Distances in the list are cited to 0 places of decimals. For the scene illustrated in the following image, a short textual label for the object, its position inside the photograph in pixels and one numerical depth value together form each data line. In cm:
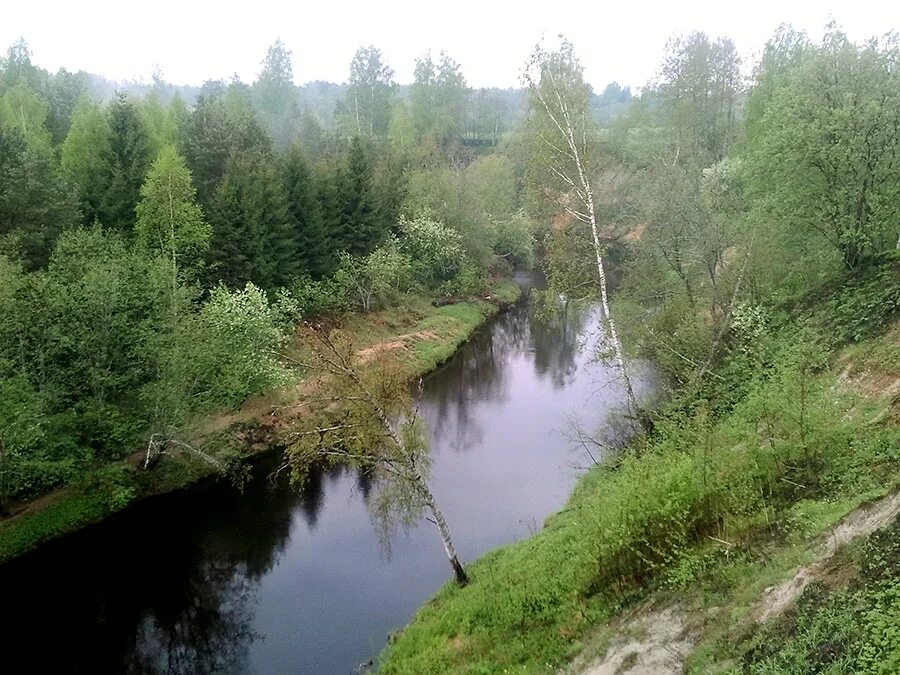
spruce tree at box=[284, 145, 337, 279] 3622
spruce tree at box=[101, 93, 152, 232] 3234
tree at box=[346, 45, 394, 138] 7138
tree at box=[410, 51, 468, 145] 7231
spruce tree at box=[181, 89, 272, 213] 3756
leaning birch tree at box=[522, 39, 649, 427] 1969
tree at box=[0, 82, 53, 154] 3871
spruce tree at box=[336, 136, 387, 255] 3928
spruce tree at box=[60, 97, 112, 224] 3231
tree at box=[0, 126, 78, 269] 2611
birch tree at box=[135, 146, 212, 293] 2991
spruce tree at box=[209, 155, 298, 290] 3167
